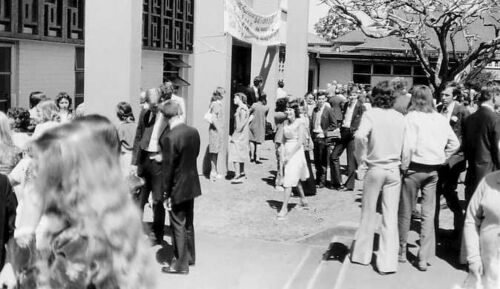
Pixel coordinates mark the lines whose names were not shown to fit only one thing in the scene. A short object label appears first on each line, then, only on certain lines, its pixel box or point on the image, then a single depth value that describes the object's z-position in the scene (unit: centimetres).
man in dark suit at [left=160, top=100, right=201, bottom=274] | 741
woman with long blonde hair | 265
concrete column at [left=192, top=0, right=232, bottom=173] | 1380
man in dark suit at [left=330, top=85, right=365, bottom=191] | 1260
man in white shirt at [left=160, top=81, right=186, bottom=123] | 905
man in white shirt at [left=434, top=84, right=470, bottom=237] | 843
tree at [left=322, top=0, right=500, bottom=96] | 1803
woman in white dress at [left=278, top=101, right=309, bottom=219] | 1053
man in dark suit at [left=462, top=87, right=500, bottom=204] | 746
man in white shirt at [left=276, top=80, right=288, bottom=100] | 1889
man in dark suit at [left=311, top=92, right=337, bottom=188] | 1294
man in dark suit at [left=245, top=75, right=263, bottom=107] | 1816
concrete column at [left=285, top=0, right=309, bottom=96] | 1770
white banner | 1331
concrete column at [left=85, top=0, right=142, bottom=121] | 988
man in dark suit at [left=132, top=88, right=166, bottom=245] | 862
